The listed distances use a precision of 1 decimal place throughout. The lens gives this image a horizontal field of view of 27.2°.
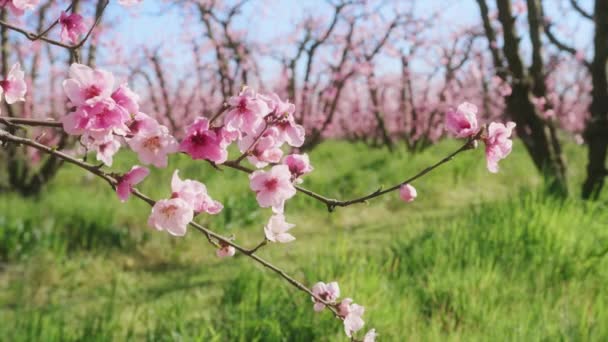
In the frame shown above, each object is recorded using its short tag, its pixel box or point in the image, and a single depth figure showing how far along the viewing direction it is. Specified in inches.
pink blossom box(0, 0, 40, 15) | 35.0
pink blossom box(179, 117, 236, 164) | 31.9
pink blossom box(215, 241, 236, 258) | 35.1
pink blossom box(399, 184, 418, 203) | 34.4
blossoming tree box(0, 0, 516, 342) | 30.6
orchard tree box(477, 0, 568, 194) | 139.1
